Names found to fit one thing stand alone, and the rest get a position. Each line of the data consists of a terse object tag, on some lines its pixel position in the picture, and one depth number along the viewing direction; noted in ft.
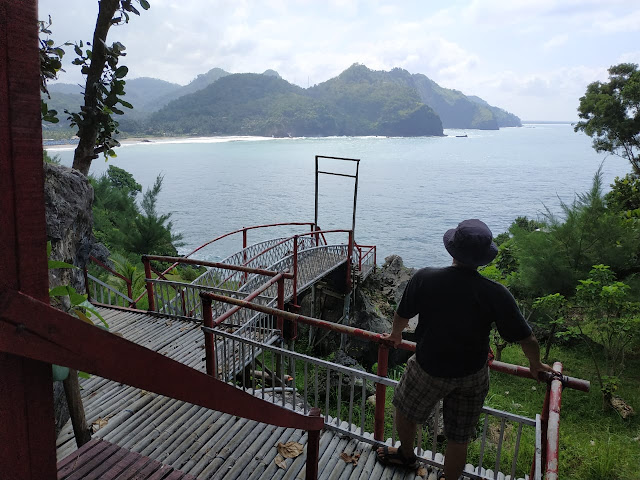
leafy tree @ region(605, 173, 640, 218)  54.97
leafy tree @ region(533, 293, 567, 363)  33.75
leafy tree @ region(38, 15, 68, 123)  14.61
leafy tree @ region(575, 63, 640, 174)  63.05
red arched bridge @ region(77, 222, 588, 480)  11.32
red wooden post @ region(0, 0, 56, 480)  2.99
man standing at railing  8.84
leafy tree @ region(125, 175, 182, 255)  67.46
